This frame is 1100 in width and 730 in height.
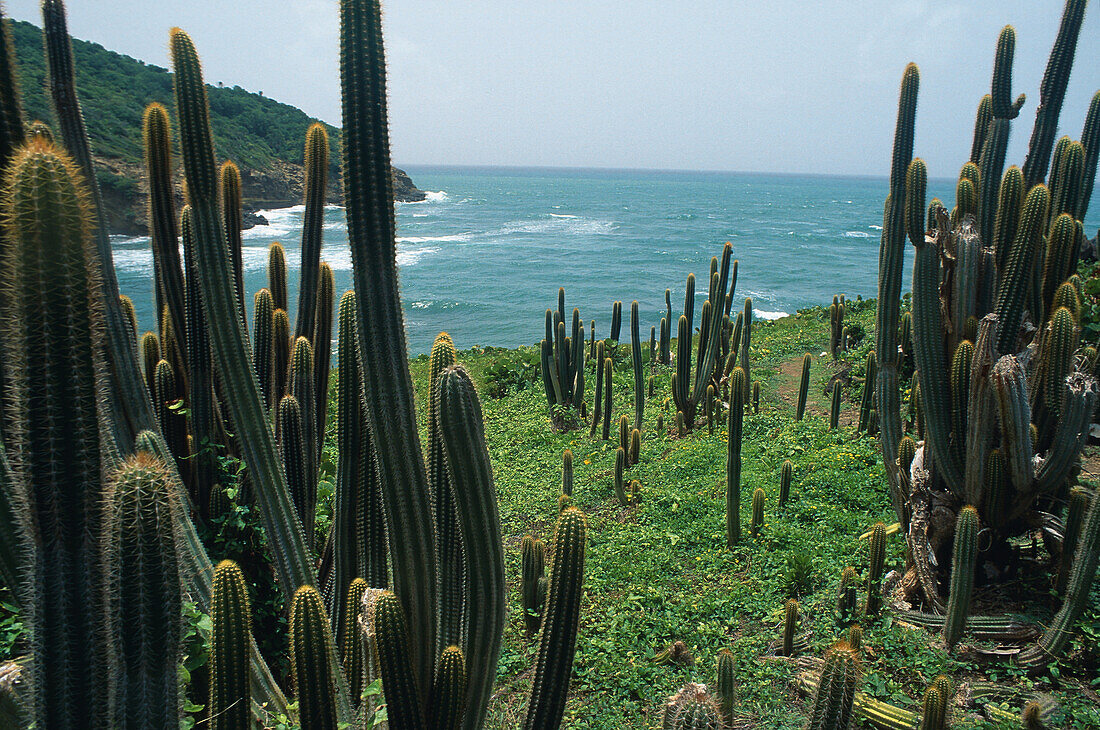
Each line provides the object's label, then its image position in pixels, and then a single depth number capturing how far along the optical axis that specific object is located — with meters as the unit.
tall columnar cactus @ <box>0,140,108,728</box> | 1.59
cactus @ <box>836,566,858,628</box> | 5.75
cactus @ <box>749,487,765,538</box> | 7.60
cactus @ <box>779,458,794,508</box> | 8.22
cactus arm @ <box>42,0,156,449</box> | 3.73
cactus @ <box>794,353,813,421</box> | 11.81
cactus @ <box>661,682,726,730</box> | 2.49
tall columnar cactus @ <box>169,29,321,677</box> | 3.58
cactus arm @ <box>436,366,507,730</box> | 2.72
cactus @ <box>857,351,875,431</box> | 10.14
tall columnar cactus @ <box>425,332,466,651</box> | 3.11
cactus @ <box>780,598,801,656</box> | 5.51
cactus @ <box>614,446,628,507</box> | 9.20
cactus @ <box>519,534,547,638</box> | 6.50
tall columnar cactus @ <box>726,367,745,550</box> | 7.40
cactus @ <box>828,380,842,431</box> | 10.85
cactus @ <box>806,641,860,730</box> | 2.67
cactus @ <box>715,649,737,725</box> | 4.55
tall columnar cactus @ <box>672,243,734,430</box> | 12.18
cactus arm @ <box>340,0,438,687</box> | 2.66
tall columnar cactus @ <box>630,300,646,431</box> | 11.73
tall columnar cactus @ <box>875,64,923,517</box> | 6.19
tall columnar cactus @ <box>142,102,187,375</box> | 4.38
